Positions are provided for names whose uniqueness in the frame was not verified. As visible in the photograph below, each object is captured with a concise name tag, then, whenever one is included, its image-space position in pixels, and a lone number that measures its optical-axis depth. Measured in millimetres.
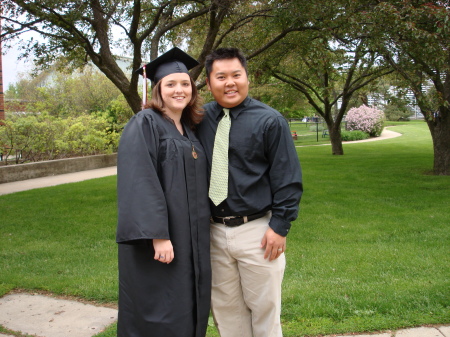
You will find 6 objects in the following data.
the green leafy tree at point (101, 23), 7648
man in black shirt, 2557
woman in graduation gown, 2287
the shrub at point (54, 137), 14102
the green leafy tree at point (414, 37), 7047
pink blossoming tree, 31048
